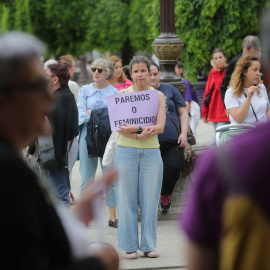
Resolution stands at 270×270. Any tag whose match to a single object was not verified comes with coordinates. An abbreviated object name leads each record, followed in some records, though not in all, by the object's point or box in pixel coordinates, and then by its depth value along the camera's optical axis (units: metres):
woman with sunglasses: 16.92
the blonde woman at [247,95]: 13.57
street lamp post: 17.94
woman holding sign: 12.96
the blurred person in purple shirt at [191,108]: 22.44
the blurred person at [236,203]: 3.98
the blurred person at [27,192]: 3.95
